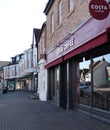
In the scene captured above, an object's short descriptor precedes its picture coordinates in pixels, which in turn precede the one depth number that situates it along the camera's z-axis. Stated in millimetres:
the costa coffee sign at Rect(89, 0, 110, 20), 3413
